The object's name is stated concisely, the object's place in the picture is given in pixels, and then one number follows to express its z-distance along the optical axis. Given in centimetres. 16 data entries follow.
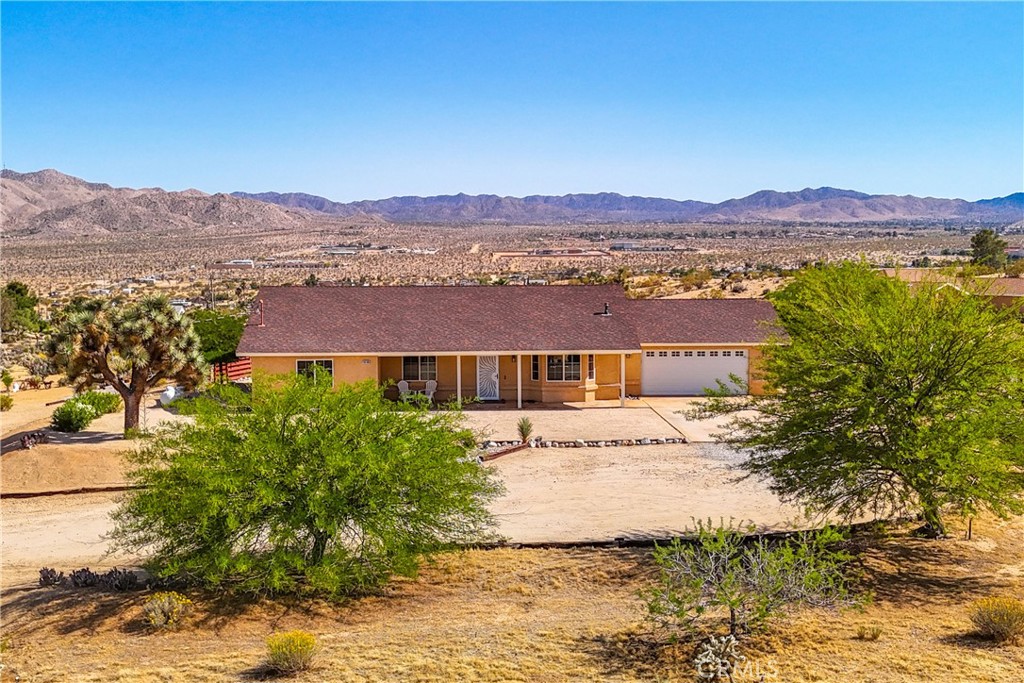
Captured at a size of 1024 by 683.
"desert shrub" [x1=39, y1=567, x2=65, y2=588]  1661
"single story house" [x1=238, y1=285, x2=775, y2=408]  3241
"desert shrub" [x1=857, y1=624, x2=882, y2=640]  1328
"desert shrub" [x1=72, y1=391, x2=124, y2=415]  3022
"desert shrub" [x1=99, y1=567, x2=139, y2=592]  1625
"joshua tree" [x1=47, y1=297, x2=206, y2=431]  2639
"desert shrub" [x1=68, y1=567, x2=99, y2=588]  1646
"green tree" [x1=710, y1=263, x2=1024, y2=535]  1552
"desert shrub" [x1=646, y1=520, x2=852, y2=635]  1269
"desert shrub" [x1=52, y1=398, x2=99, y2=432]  2748
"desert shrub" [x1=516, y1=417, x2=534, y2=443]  2689
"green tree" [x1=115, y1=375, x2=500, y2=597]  1476
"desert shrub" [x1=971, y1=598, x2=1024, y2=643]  1295
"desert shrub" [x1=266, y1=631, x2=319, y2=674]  1238
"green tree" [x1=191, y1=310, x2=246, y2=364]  3312
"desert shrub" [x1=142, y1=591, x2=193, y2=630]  1452
